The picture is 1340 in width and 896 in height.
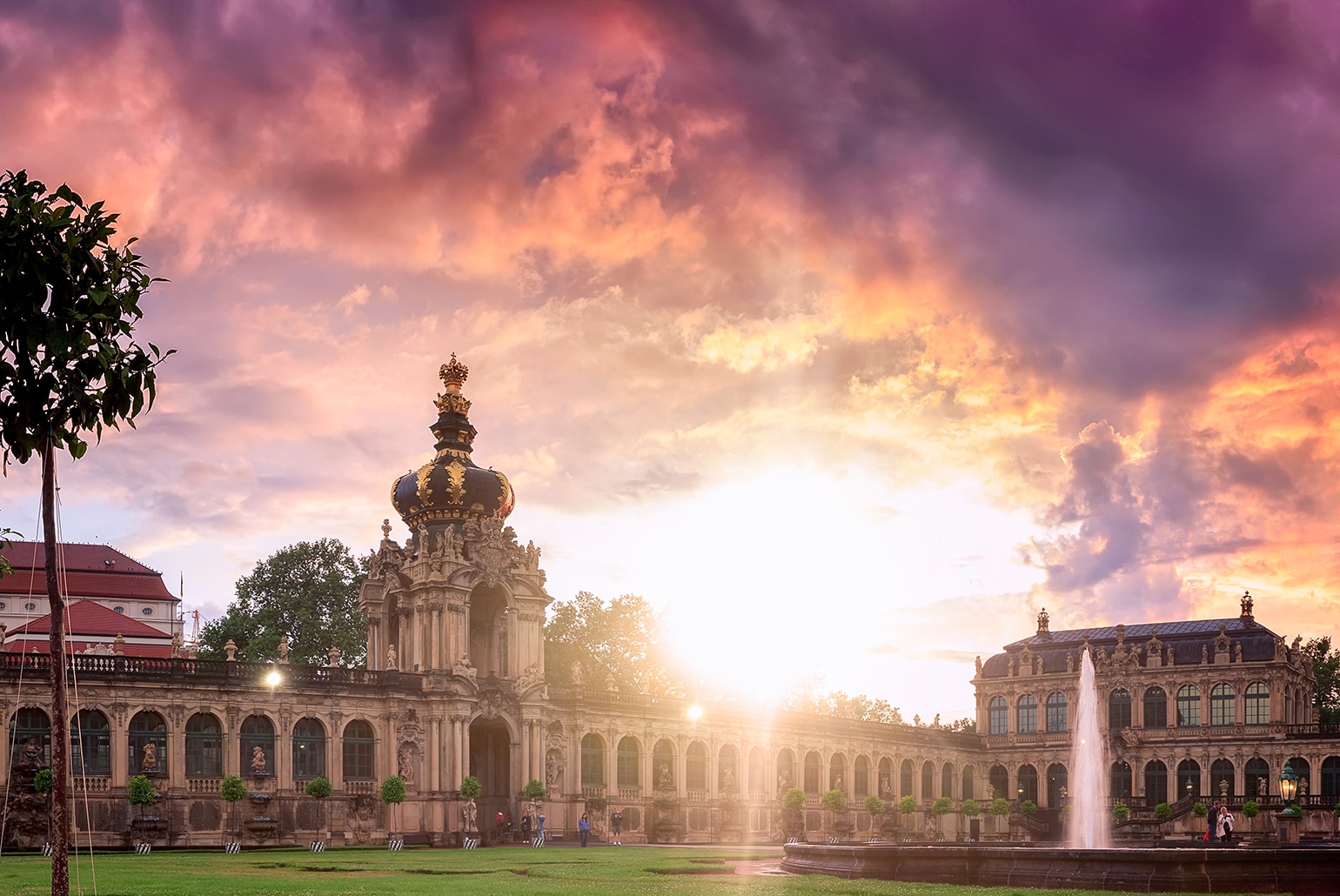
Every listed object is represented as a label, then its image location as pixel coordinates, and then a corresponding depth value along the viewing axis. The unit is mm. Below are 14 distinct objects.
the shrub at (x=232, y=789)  57719
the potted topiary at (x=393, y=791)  62750
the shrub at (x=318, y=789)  60781
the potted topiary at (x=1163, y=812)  95875
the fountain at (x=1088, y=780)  79188
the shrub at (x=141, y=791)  55250
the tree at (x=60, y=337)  20234
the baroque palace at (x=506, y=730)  58375
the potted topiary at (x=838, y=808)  86125
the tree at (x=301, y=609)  100688
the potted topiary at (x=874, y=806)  89062
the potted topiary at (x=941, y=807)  94938
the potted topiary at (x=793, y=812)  82875
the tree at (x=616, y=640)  111750
